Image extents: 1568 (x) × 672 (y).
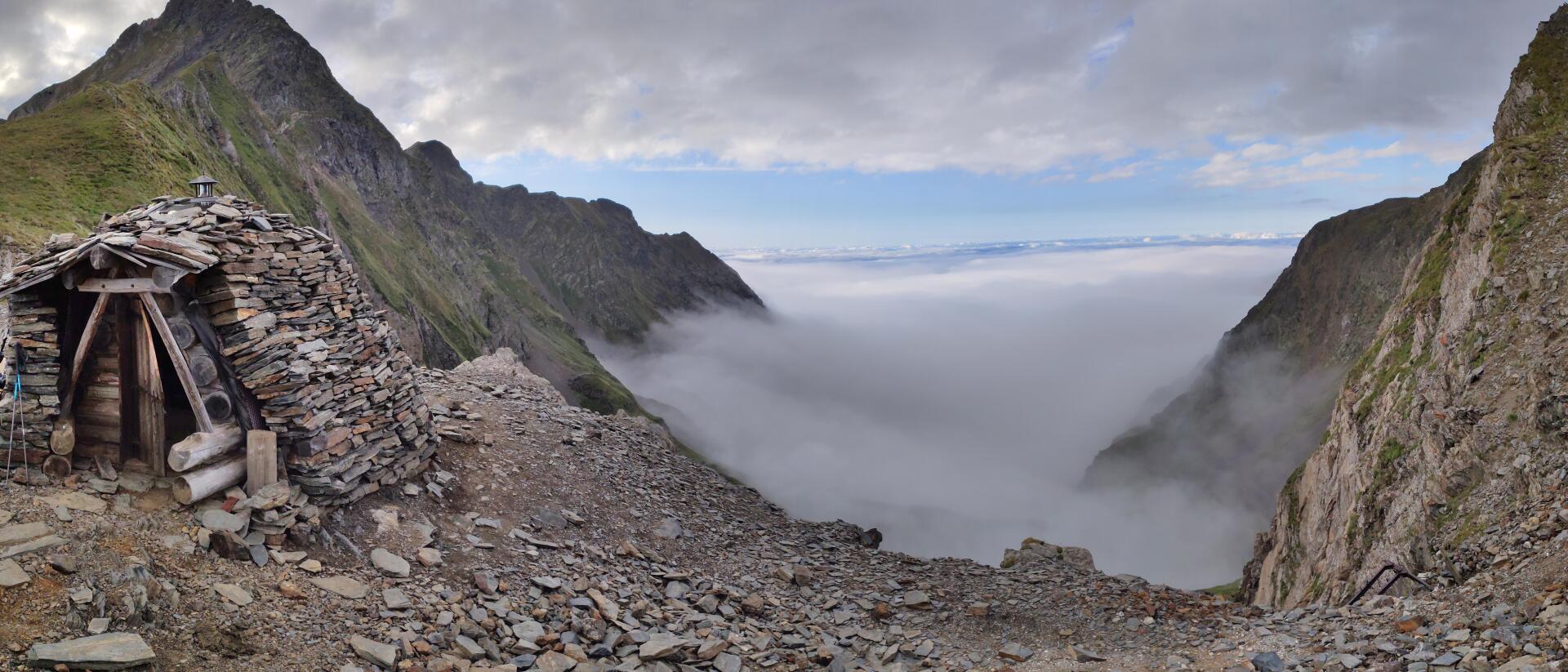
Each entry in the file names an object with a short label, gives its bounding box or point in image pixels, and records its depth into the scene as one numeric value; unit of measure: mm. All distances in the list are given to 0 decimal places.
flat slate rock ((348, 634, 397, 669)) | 11039
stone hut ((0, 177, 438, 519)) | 12781
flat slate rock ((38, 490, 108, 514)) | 11648
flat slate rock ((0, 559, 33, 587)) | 9191
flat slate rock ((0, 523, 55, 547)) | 10195
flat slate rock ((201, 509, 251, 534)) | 12352
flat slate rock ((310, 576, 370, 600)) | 12305
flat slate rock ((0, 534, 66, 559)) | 9773
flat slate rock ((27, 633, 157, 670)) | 8312
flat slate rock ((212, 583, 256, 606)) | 10969
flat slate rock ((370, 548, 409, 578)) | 13578
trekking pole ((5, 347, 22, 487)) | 12477
